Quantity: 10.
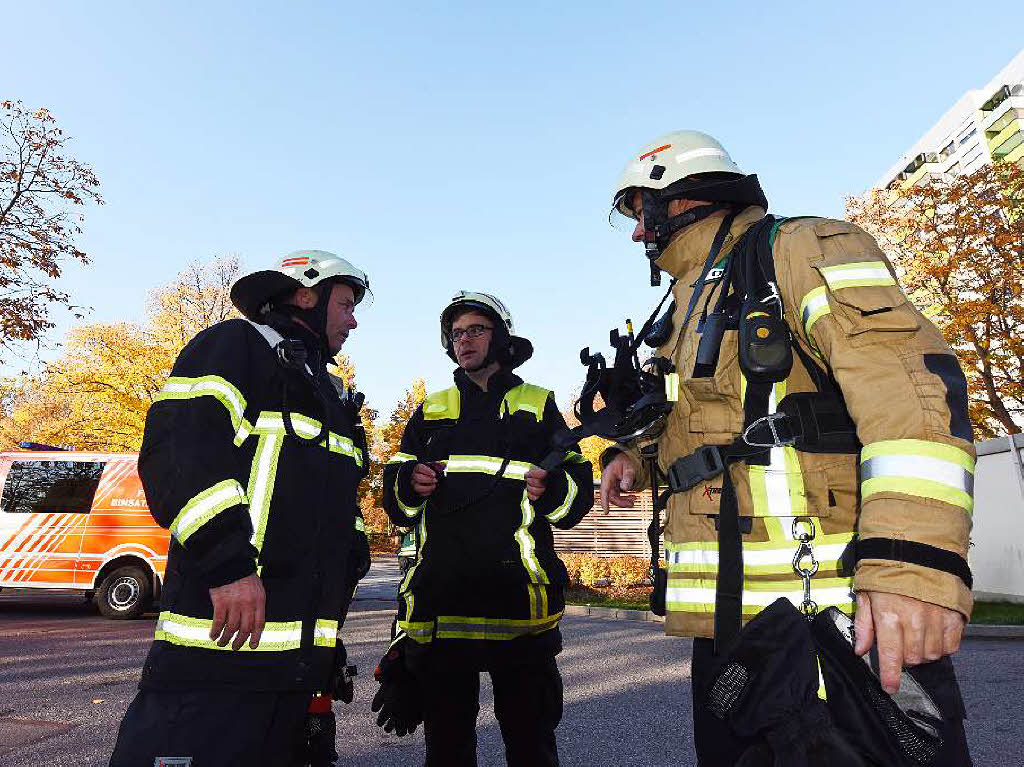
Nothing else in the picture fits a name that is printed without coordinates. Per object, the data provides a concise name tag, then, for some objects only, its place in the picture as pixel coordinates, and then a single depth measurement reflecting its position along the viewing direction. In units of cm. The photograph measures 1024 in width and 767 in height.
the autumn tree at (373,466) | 2280
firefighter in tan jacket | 135
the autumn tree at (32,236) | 1366
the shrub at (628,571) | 1387
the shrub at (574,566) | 1451
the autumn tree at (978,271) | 1501
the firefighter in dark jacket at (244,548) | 186
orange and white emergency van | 1010
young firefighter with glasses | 282
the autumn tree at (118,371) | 1888
